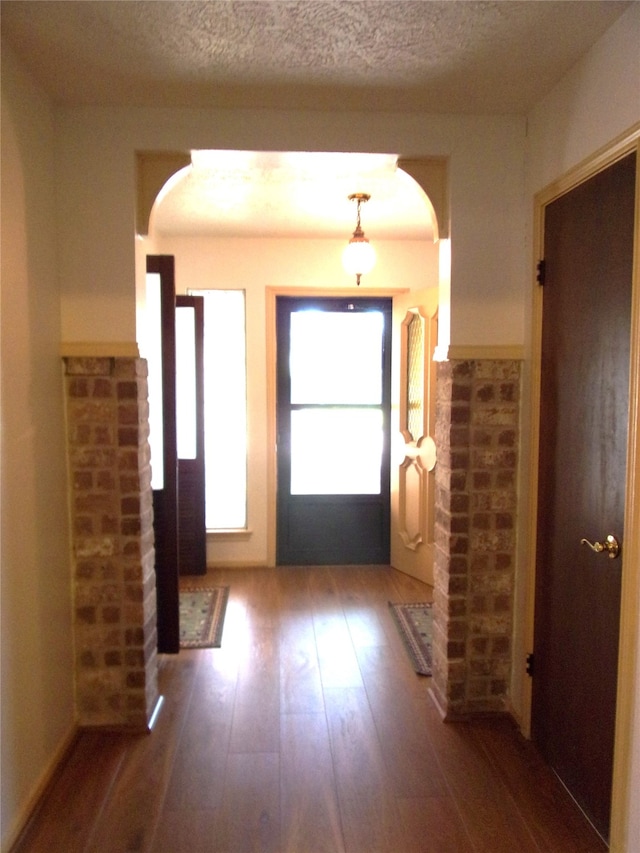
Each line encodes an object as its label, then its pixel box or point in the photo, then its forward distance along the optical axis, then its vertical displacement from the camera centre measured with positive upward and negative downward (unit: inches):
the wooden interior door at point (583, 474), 71.7 -10.1
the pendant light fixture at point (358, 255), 145.3 +34.6
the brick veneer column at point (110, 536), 95.0 -22.4
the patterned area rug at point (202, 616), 133.2 -53.2
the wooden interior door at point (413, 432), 161.8 -9.8
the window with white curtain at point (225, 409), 179.6 -3.5
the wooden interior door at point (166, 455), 109.8 -10.9
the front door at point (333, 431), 182.7 -10.4
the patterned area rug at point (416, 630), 122.3 -53.4
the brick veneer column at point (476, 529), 97.6 -21.7
